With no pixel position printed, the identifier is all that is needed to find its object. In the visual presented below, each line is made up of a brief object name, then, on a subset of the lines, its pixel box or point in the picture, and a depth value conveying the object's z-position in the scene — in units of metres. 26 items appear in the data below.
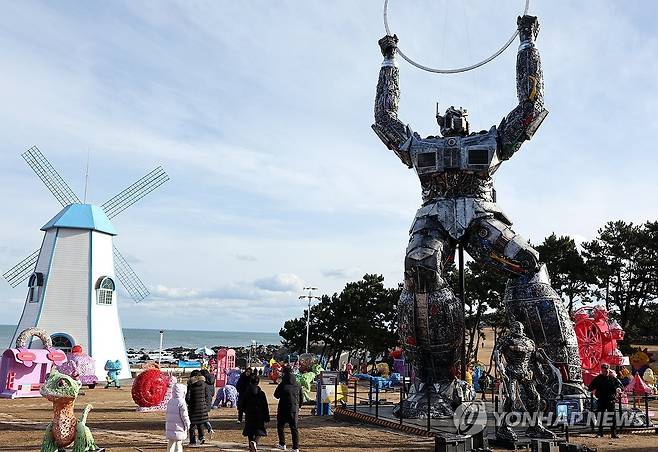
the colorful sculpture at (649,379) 21.77
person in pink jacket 8.15
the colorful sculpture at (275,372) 28.03
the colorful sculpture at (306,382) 17.95
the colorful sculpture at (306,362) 20.61
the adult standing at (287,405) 9.03
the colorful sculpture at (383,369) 28.28
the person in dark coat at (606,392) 10.87
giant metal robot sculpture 10.66
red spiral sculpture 15.05
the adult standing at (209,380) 14.12
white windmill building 27.02
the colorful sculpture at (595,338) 17.59
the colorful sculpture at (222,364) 23.98
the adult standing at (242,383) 11.09
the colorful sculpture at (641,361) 27.22
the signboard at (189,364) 31.14
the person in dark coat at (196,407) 10.14
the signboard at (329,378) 14.23
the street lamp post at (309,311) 39.56
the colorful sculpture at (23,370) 19.77
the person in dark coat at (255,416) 8.91
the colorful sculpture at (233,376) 18.86
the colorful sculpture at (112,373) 24.95
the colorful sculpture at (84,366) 22.61
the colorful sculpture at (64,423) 6.83
